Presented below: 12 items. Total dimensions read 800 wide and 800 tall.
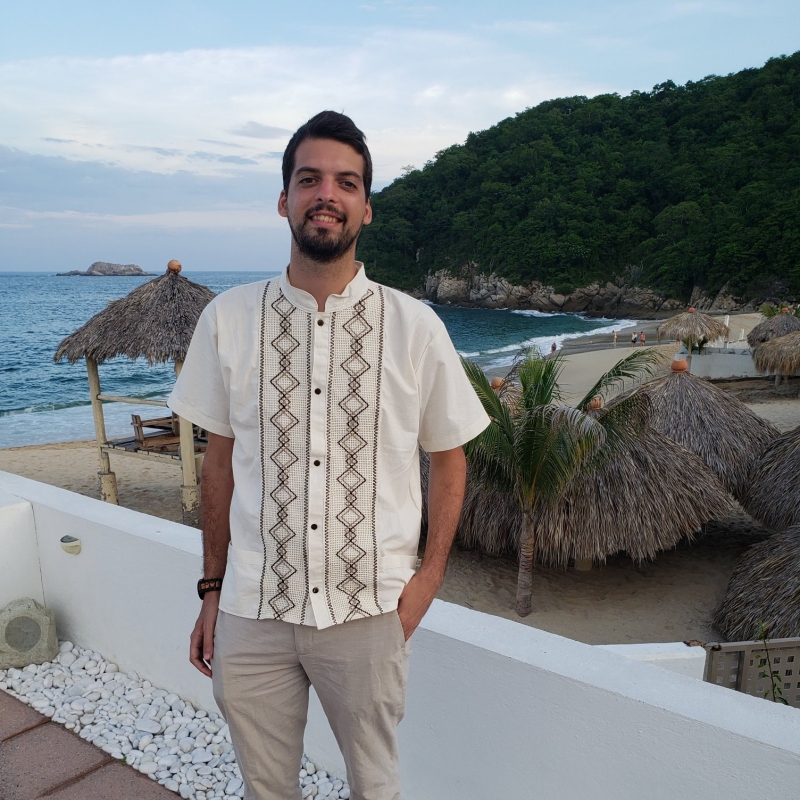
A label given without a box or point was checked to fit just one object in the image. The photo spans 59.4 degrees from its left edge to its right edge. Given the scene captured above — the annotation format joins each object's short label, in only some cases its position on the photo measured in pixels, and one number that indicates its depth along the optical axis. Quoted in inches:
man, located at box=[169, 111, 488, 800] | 55.1
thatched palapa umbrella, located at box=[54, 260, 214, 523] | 308.0
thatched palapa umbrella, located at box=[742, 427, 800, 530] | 255.3
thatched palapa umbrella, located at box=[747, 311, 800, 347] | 711.1
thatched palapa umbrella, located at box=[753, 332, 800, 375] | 610.5
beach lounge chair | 335.6
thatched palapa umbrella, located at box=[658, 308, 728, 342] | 754.8
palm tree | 219.8
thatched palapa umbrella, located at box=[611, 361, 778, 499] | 312.0
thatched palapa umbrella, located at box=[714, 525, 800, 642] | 186.9
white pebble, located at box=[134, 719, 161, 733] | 98.9
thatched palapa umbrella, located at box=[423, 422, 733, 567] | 244.7
